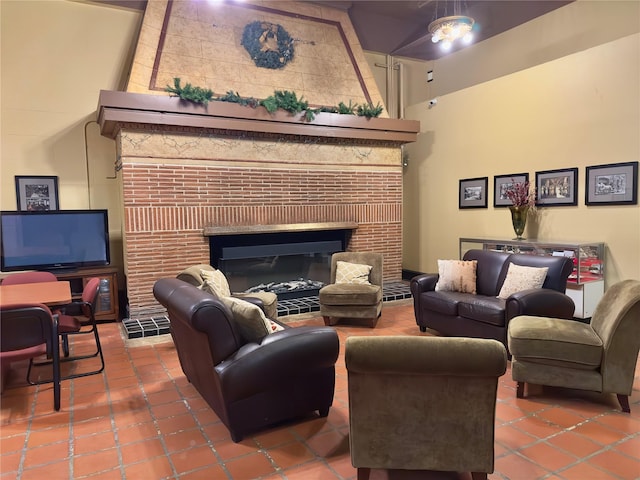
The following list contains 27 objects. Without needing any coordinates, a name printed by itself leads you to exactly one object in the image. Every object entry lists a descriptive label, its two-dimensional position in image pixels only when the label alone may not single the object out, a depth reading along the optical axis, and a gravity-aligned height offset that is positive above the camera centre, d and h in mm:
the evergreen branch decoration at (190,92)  4836 +1445
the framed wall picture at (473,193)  6211 +253
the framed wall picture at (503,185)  5715 +332
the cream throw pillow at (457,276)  4398 -704
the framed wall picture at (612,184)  4488 +242
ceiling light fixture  5090 +2244
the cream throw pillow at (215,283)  3619 -614
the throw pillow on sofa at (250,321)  2559 -654
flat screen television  4762 -237
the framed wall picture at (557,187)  5078 +252
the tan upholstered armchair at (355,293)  4746 -913
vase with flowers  5355 +54
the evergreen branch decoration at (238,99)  5188 +1443
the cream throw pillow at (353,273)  5070 -739
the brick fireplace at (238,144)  4949 +938
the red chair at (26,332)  2687 -734
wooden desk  3158 -601
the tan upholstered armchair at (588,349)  2779 -978
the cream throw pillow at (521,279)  3891 -669
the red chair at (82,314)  3482 -827
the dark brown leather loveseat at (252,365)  2402 -901
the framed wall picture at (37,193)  5117 +333
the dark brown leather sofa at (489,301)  3596 -865
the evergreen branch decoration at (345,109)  5902 +1462
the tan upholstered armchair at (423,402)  1832 -882
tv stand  4988 -834
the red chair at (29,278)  4043 -569
